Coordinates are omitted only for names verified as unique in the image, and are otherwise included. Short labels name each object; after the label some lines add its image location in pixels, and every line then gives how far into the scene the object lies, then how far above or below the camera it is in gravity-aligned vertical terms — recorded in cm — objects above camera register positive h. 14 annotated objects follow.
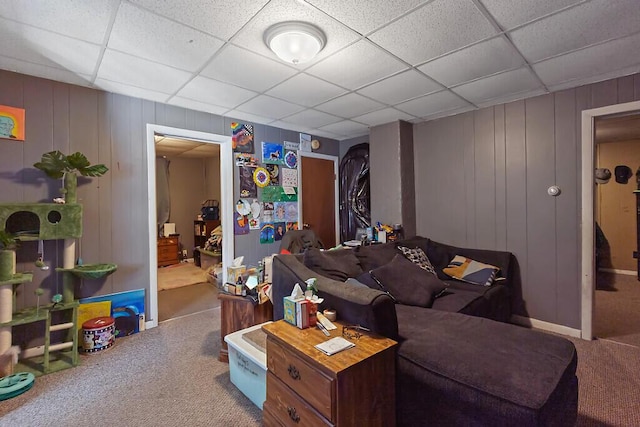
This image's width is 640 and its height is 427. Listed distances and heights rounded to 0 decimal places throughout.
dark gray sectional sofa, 124 -75
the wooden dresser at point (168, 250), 598 -75
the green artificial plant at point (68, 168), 238 +40
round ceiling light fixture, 180 +110
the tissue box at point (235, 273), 251 -51
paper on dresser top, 133 -63
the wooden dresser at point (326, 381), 124 -77
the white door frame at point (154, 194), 307 +22
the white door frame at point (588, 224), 269 -15
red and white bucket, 253 -103
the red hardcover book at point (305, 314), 160 -56
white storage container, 179 -100
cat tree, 214 -44
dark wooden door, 445 +23
